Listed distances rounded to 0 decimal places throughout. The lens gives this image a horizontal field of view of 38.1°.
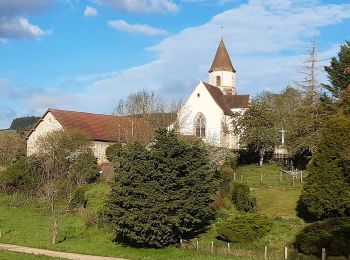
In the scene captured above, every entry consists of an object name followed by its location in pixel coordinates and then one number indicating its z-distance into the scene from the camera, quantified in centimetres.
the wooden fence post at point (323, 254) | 1905
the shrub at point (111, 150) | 4850
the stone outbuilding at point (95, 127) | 5100
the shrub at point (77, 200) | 3434
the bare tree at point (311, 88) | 4616
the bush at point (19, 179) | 3988
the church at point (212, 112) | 6100
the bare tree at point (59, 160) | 3524
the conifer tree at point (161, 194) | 2370
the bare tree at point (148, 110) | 5081
